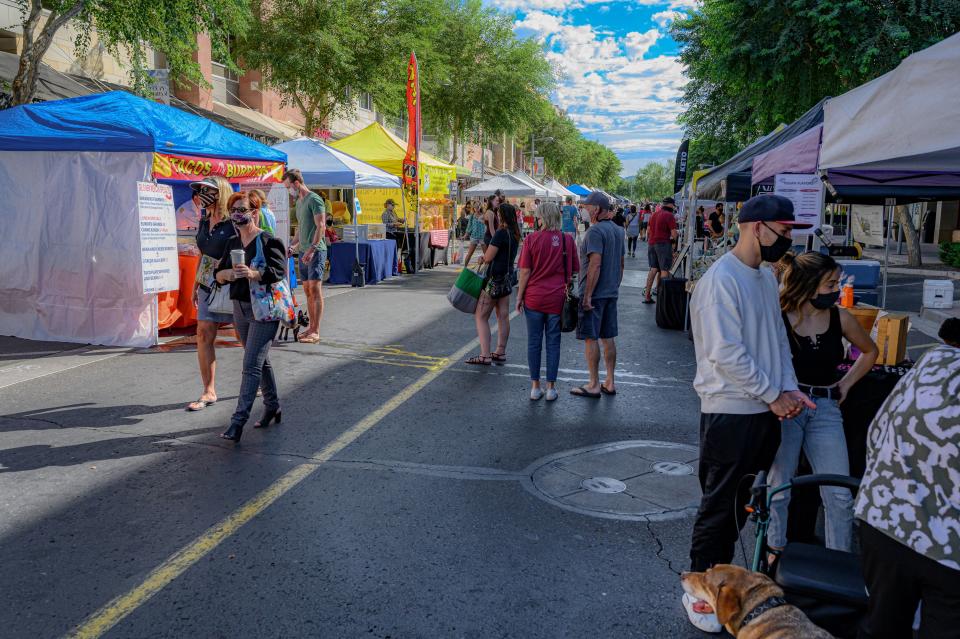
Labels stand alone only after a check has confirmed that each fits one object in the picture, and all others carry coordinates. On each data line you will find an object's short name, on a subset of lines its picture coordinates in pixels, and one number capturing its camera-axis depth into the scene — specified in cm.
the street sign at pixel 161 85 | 1428
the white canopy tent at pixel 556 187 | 3488
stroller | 244
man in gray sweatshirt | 297
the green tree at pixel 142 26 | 1090
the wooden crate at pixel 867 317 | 471
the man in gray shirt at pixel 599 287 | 663
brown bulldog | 236
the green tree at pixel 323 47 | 2166
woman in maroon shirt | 652
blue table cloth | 1543
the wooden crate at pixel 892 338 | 434
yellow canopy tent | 1802
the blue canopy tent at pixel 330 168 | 1453
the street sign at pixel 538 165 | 5556
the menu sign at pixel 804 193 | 736
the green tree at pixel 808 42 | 1430
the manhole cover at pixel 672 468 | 503
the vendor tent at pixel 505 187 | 2583
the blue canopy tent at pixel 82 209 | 854
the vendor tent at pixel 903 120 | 390
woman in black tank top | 334
